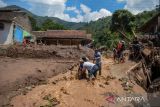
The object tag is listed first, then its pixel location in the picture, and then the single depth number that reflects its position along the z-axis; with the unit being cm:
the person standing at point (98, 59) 640
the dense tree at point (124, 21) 1670
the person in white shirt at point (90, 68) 624
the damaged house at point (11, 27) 1197
